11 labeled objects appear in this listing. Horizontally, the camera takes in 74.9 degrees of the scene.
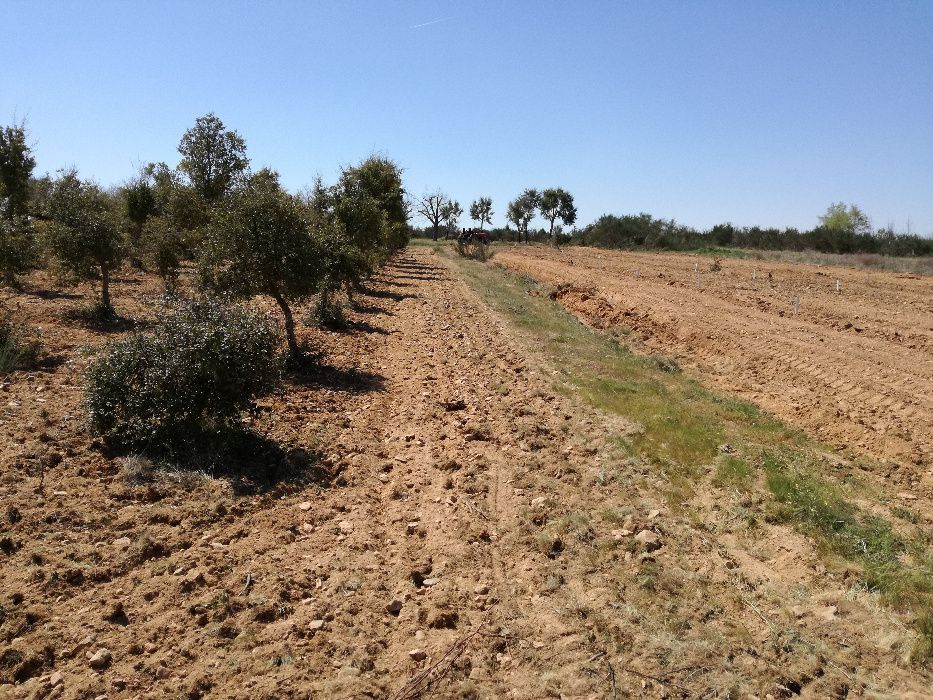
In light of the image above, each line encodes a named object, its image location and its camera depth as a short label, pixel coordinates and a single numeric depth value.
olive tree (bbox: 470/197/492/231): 92.62
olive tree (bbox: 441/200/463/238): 90.12
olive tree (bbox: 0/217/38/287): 13.57
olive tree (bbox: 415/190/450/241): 89.06
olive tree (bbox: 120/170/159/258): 30.36
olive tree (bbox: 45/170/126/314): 14.41
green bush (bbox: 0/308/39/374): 9.75
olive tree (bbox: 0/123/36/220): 29.27
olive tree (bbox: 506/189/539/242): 90.50
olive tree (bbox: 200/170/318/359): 11.37
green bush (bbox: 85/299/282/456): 7.08
